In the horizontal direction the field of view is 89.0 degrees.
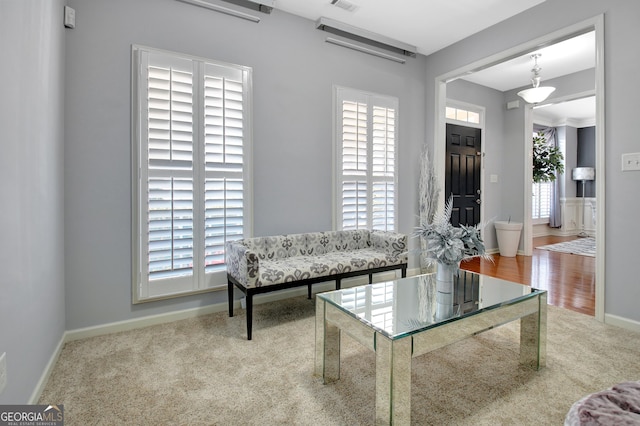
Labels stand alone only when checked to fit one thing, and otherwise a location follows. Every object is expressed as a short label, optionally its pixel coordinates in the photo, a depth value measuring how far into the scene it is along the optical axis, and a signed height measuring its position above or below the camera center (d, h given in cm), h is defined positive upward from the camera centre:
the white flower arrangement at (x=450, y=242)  197 -20
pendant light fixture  443 +163
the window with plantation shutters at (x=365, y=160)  363 +57
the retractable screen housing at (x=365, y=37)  343 +196
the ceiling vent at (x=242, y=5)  285 +181
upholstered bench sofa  250 -46
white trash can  537 -45
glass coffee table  139 -57
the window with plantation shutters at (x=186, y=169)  261 +34
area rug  564 -70
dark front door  511 +60
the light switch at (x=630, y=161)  254 +39
